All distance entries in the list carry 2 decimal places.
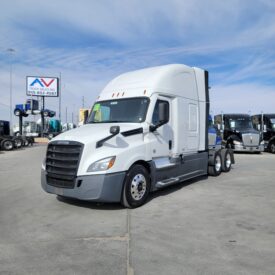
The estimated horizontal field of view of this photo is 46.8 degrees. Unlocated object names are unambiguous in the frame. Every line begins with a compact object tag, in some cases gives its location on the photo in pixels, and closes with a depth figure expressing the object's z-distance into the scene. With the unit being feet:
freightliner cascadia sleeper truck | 20.77
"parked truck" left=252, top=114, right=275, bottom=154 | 72.23
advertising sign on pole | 153.81
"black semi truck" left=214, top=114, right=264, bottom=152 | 67.36
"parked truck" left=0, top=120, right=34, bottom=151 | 84.74
